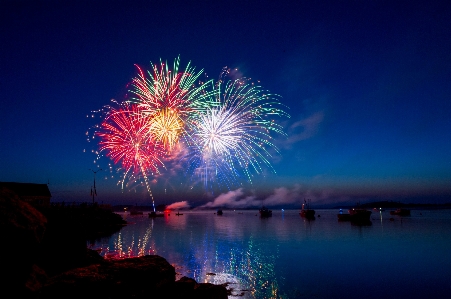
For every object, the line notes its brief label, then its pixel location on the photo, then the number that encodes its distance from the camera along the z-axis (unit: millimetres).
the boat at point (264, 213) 177000
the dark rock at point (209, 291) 17312
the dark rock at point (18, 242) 8008
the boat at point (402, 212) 169888
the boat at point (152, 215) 169938
